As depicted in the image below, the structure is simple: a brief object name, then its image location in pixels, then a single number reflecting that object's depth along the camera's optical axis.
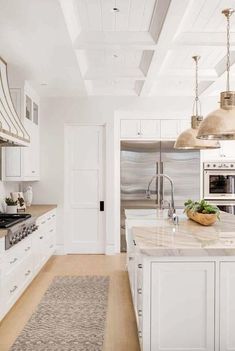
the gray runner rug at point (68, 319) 3.01
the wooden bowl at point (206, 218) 3.51
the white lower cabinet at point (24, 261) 3.43
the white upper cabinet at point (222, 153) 6.59
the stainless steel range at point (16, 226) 3.51
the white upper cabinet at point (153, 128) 6.60
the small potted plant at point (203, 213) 3.52
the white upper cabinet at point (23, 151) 5.32
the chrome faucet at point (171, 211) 3.96
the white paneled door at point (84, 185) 6.67
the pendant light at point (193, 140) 4.15
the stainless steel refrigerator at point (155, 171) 6.40
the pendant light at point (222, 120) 2.77
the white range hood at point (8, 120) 3.92
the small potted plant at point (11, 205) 4.93
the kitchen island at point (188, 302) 2.45
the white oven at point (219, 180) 6.41
